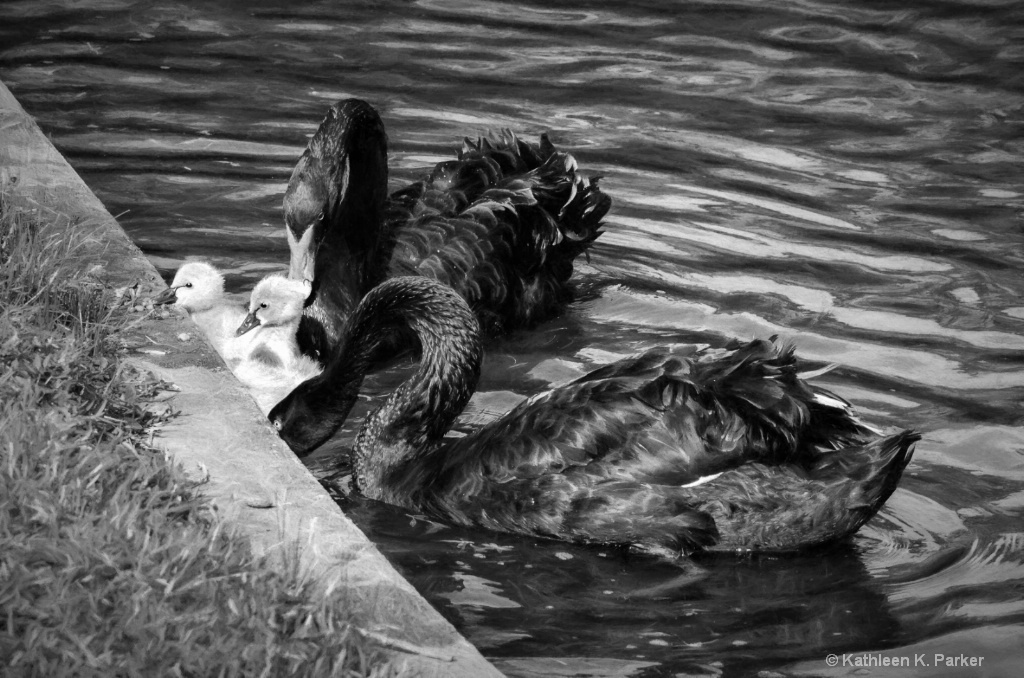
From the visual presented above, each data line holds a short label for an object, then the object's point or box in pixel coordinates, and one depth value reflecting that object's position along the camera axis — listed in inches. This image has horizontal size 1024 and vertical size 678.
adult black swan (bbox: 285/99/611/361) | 500.4
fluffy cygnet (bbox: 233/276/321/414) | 462.9
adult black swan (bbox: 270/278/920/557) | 366.0
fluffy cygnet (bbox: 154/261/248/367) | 483.5
